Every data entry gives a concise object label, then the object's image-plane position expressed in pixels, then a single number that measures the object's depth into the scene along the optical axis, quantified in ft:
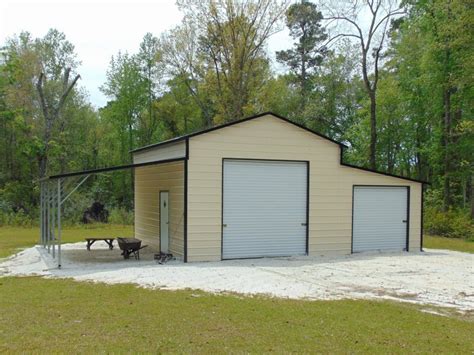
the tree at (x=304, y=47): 100.07
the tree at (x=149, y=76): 112.27
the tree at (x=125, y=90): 112.06
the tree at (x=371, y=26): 73.10
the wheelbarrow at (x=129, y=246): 36.44
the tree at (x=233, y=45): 81.41
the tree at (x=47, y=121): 79.35
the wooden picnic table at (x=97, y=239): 43.37
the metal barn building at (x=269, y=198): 36.63
